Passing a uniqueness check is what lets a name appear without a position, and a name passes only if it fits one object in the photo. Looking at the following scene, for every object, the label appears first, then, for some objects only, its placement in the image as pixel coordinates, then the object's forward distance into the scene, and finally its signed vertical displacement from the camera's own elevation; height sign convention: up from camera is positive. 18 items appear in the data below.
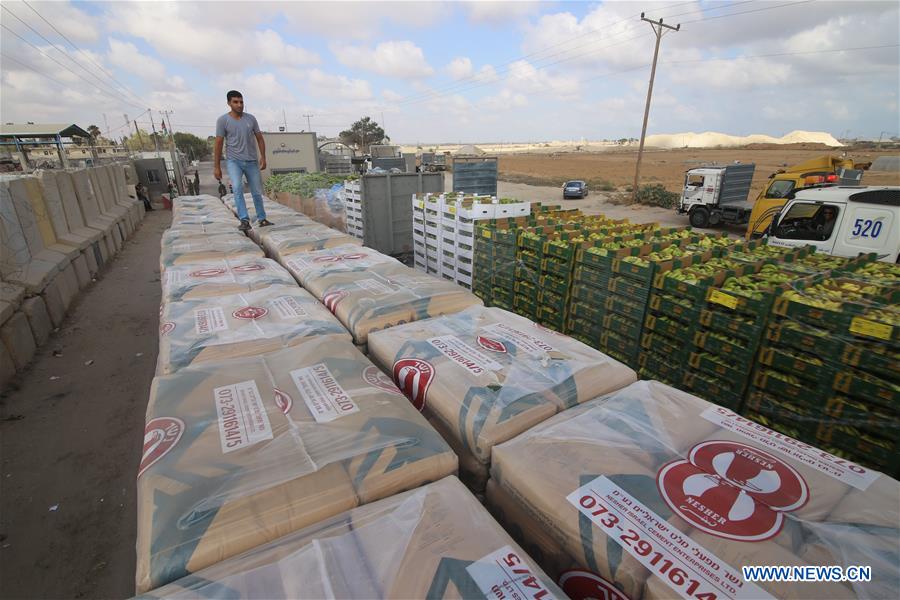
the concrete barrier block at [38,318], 5.75 -2.24
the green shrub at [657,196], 23.58 -1.85
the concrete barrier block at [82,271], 8.35 -2.27
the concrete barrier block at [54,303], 6.47 -2.27
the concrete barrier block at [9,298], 5.15 -1.80
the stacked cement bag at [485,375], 1.82 -1.04
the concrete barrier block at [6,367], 4.86 -2.44
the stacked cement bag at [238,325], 2.37 -1.04
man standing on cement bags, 5.86 +0.13
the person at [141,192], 20.08 -1.59
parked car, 27.45 -1.71
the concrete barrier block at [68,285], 7.26 -2.27
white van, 6.36 -0.90
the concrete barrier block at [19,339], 5.10 -2.25
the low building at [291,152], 19.55 +0.35
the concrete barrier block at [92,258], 9.18 -2.24
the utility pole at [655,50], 20.30 +5.45
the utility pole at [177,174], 22.97 -0.84
